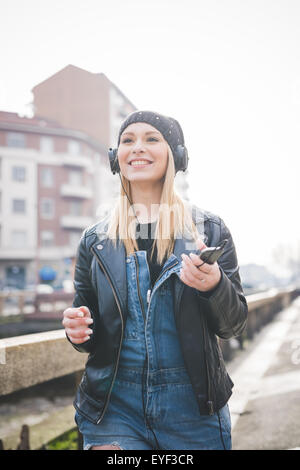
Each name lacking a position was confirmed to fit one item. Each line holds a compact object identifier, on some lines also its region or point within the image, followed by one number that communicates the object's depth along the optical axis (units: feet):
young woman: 4.70
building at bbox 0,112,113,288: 115.85
